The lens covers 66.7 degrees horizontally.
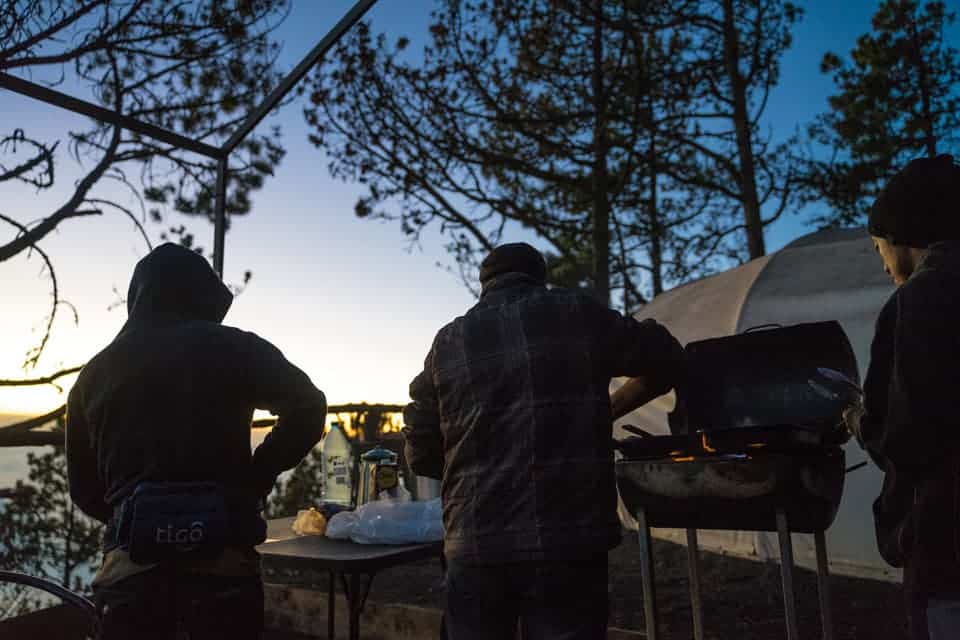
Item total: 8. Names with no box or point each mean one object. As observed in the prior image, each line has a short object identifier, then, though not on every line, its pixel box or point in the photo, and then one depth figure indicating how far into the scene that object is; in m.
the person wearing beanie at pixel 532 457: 2.37
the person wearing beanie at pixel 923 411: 2.00
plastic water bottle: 4.54
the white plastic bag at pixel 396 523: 3.22
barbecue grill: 2.95
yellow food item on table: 3.65
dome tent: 6.40
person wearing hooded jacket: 2.15
